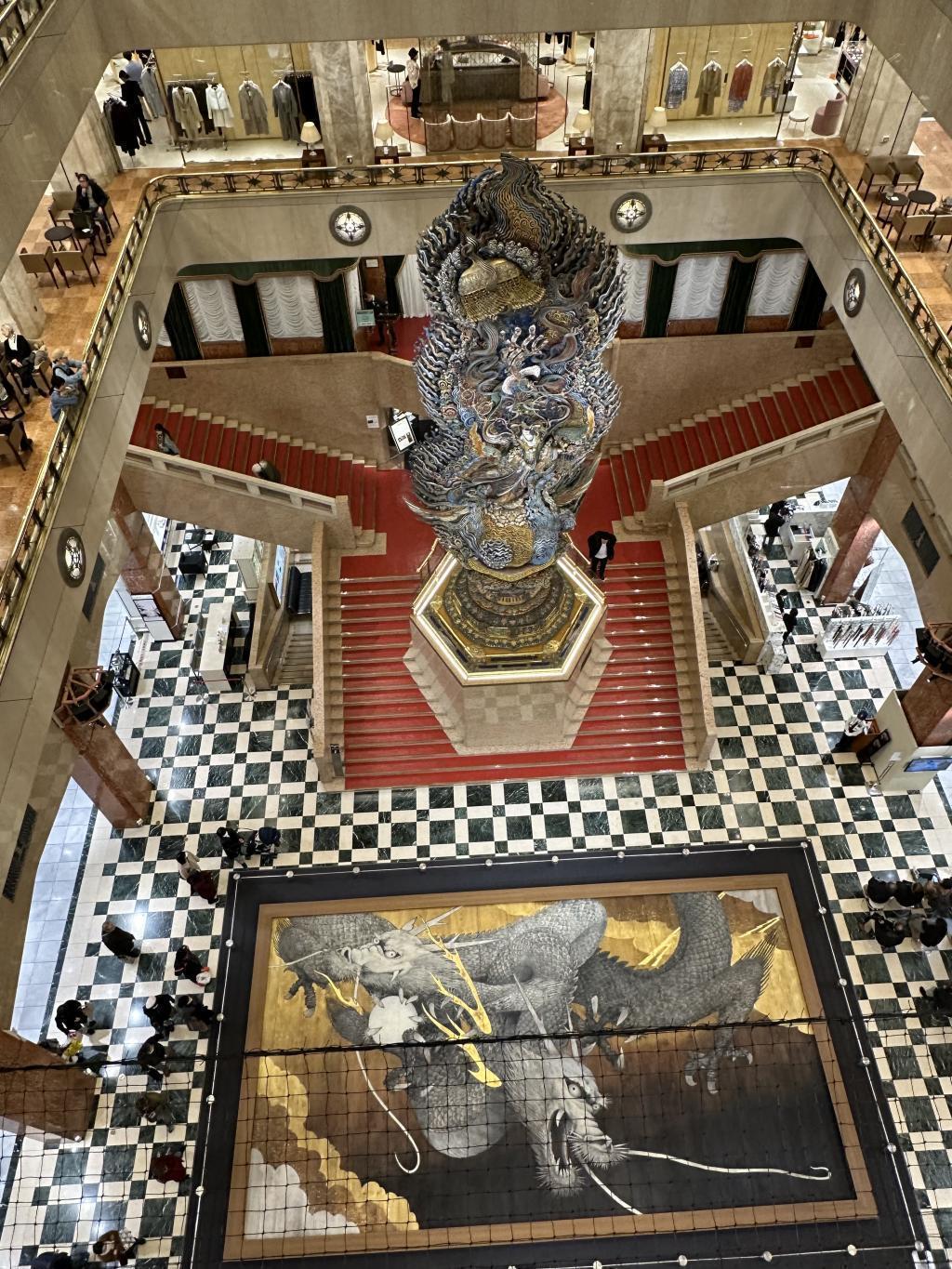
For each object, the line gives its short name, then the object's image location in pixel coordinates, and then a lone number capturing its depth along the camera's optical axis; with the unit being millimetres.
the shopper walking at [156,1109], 11523
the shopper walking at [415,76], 15406
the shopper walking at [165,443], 15812
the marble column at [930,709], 13008
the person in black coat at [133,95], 14555
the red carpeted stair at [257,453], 16797
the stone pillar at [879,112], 13914
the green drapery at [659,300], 16203
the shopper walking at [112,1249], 10383
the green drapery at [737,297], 16172
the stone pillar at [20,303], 11727
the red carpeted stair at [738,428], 16844
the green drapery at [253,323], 16094
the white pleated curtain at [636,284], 16155
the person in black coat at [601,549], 15578
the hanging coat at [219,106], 14906
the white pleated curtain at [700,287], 16125
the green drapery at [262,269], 15594
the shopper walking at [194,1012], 11992
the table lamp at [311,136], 14508
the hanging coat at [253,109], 14906
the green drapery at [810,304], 16297
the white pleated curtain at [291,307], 15977
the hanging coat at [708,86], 14859
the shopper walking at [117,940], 12578
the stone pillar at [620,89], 13531
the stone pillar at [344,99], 13500
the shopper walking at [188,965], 12305
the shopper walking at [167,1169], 10906
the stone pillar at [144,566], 15266
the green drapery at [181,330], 16109
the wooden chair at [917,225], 12625
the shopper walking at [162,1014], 11953
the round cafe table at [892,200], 13117
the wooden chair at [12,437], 9898
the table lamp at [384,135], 15266
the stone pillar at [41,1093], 10398
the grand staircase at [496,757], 14773
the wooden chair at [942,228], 12547
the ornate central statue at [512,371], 9789
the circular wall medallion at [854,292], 12946
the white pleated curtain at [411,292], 16844
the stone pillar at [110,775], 12812
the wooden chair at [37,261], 12258
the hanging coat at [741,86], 14891
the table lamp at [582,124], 15195
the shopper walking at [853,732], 14703
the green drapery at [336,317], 16062
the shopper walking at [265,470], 15953
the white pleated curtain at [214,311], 15992
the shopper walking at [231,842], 13461
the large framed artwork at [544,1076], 10703
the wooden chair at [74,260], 12586
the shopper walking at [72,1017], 11875
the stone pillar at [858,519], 15406
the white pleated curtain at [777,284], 16109
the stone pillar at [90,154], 13883
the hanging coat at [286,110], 14758
